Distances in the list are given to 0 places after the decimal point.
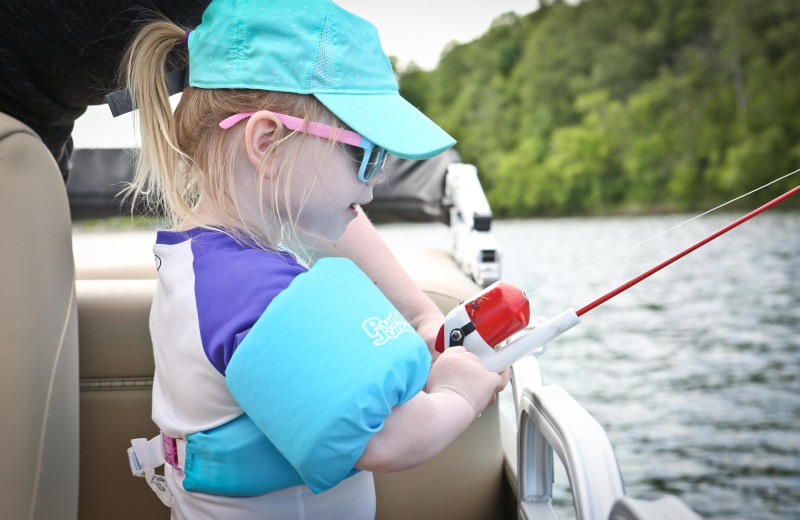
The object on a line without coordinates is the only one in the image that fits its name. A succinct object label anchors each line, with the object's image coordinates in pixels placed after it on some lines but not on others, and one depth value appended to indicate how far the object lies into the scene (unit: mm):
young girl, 736
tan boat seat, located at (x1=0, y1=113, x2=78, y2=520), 954
